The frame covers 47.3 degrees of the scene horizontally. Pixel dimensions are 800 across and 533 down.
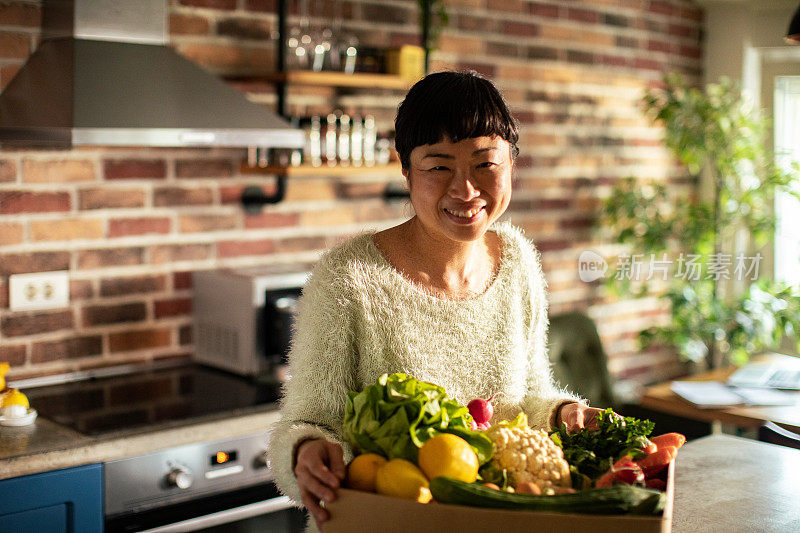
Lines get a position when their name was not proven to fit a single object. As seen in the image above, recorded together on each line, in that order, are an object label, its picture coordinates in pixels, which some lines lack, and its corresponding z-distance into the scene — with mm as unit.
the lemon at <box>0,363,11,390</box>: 2356
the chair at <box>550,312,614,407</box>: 3508
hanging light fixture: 2414
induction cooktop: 2352
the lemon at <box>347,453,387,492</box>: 1160
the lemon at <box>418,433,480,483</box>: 1126
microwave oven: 2746
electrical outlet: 2592
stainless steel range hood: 2250
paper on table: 2982
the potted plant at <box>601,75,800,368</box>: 4125
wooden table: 2777
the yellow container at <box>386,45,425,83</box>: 3174
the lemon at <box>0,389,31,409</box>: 2279
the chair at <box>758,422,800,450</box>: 1784
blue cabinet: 2051
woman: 1489
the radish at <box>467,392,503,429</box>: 1378
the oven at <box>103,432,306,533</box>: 2225
